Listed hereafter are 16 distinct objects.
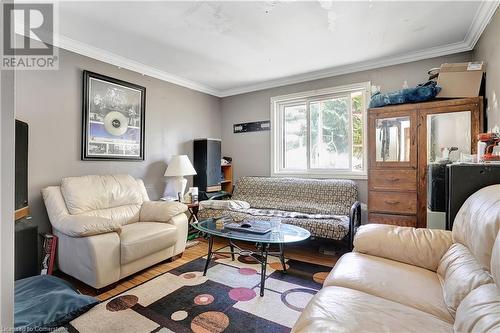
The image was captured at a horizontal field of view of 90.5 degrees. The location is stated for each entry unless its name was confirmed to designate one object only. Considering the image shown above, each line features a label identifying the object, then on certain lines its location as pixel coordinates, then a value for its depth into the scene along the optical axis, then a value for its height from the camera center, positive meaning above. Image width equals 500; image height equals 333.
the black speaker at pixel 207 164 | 3.95 +0.04
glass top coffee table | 2.04 -0.60
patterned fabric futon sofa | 2.75 -0.52
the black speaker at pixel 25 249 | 2.05 -0.71
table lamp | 3.53 -0.06
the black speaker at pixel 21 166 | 2.01 +0.00
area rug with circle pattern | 1.64 -1.05
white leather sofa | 0.94 -0.60
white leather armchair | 2.05 -0.60
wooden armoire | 2.40 +0.19
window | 3.49 +0.53
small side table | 3.58 -0.68
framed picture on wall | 2.87 +0.60
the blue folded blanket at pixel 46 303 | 1.56 -0.96
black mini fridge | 1.60 -0.09
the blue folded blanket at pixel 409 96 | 2.52 +0.76
